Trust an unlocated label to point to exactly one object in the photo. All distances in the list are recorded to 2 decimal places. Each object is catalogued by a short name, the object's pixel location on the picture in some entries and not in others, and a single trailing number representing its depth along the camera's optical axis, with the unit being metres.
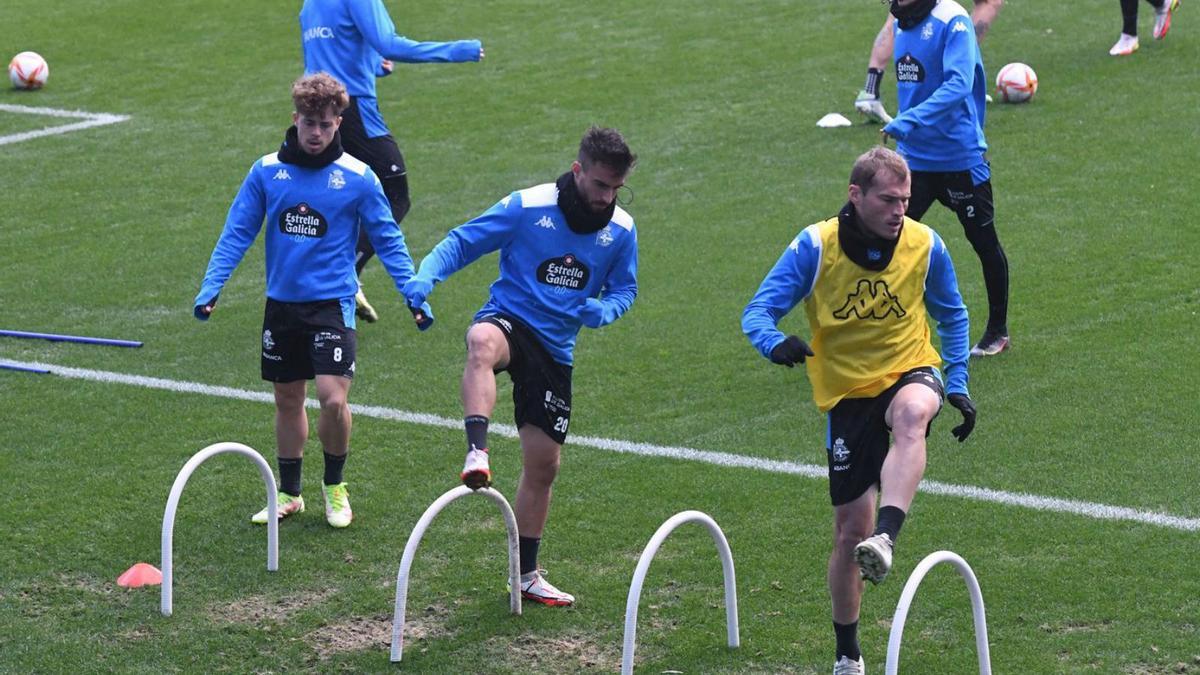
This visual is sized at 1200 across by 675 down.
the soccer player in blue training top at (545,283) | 14.67
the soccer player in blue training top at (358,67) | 22.78
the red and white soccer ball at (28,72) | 37.97
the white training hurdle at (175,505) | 14.31
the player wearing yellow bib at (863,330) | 12.98
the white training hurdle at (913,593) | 11.39
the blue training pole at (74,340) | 22.91
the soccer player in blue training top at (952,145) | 20.94
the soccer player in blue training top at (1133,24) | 34.06
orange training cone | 15.54
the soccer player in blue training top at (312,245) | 16.37
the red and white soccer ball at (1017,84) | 32.28
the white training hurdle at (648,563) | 12.60
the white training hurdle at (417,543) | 13.36
